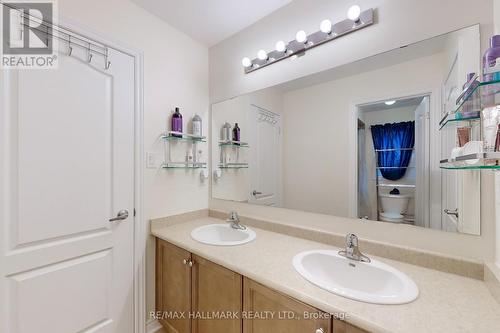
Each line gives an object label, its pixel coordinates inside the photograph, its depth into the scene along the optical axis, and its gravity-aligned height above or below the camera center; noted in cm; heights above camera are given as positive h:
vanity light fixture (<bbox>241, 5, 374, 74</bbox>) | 124 +84
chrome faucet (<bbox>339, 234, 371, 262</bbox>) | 113 -44
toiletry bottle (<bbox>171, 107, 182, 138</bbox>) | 175 +36
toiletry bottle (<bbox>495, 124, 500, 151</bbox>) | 64 +7
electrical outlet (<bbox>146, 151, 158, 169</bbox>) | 162 +4
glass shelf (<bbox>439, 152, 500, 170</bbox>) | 63 +2
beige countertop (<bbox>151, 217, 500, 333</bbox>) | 68 -49
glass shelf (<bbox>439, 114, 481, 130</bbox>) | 85 +19
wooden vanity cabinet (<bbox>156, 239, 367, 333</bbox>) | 87 -69
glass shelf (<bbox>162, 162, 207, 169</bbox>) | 174 +1
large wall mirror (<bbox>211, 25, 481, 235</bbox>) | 103 +16
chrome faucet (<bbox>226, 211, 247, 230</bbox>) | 169 -44
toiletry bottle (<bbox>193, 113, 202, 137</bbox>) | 188 +35
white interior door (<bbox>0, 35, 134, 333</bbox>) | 108 -17
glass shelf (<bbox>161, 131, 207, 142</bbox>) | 172 +24
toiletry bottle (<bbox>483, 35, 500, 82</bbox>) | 70 +37
